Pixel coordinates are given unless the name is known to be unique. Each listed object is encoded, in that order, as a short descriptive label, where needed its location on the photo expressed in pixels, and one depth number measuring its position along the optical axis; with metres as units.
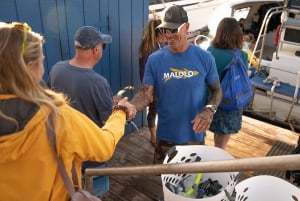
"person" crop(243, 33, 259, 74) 6.66
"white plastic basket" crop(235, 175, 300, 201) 2.04
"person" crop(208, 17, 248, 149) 3.09
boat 5.87
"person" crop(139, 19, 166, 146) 3.80
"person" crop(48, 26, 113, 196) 2.38
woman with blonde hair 1.31
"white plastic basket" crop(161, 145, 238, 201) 2.23
